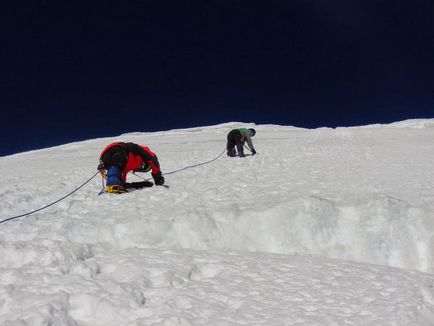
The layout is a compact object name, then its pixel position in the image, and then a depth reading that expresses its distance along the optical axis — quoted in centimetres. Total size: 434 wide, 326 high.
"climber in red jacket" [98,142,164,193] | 601
